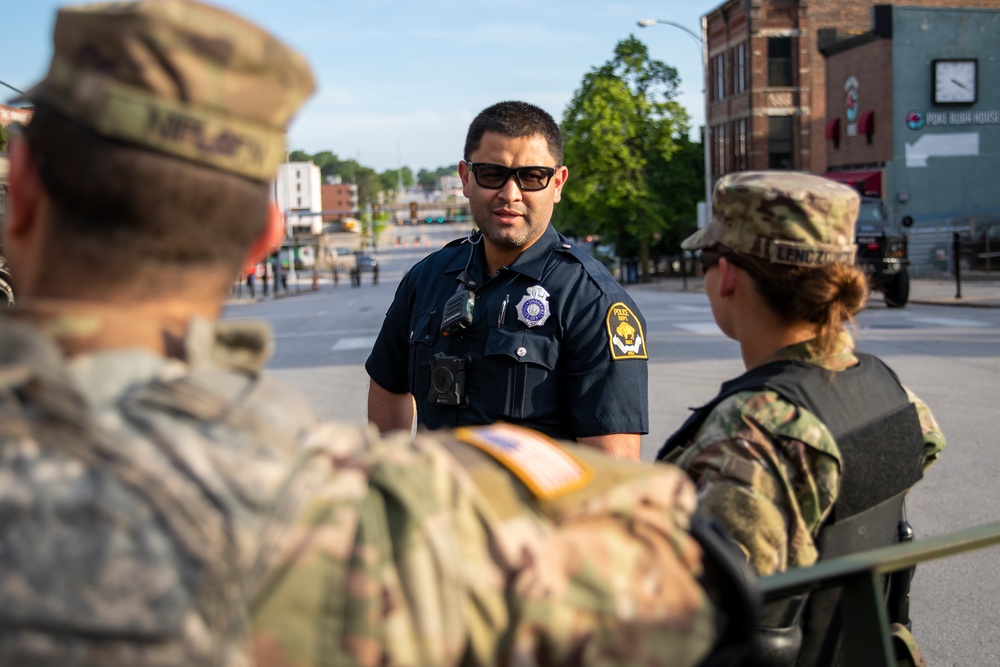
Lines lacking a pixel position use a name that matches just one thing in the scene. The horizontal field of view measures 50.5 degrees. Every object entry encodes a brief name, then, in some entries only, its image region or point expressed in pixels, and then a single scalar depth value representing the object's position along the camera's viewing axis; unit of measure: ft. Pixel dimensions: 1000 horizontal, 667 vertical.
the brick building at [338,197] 627.46
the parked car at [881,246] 66.64
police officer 11.00
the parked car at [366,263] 243.60
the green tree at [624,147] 144.36
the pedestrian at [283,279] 185.43
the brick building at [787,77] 149.28
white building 483.10
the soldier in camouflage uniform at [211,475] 3.50
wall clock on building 124.36
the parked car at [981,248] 96.99
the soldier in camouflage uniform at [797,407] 7.07
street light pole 116.78
